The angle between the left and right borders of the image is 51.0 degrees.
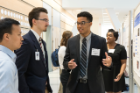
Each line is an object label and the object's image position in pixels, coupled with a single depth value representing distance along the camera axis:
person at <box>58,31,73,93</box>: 3.15
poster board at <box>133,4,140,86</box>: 2.60
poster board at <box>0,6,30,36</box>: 3.53
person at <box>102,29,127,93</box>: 3.34
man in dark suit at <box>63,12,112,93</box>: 2.12
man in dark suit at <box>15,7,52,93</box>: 1.71
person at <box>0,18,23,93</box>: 1.12
